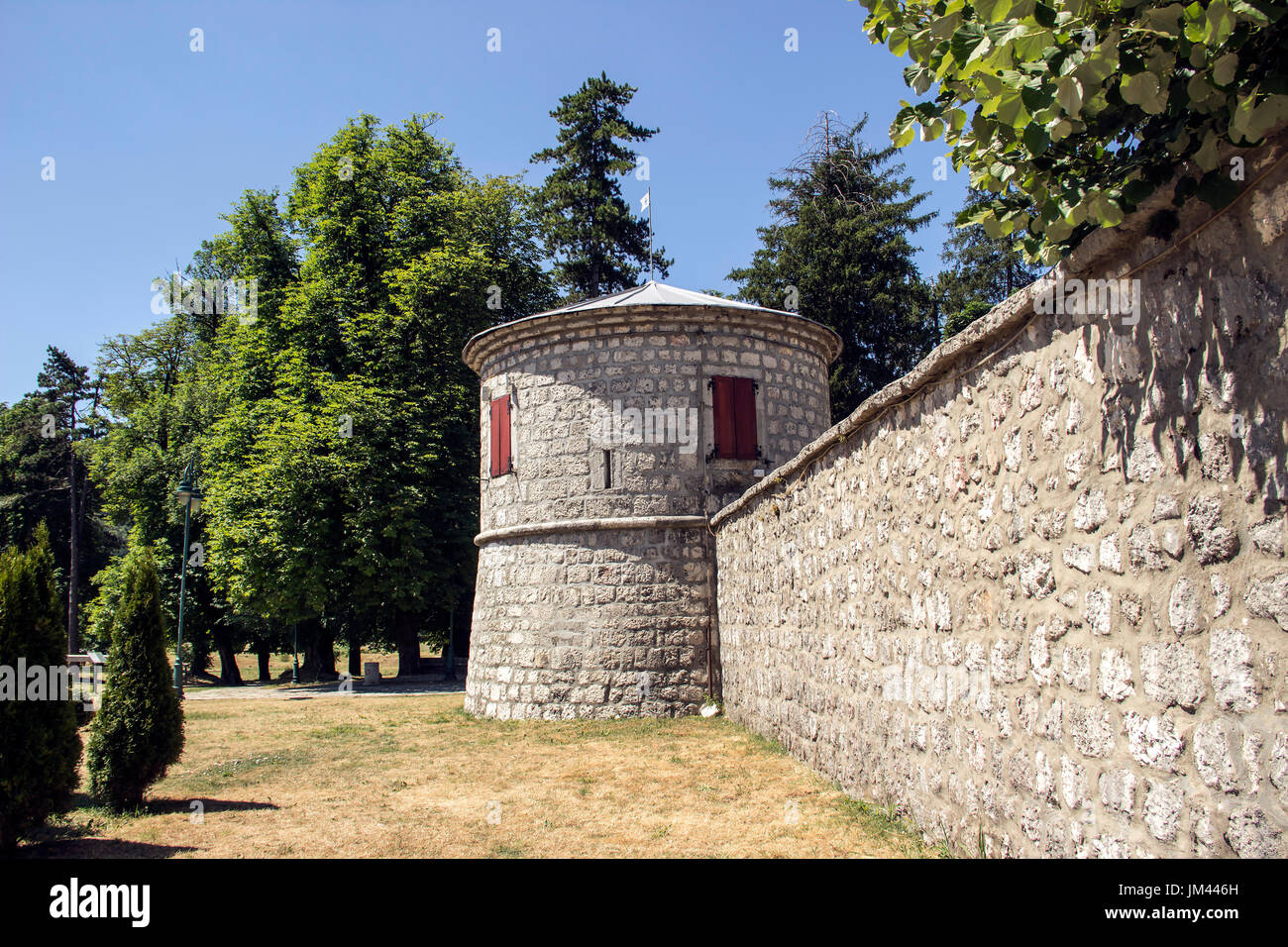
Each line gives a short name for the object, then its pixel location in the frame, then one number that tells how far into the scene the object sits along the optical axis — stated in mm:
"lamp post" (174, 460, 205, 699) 17961
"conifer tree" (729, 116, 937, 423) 26375
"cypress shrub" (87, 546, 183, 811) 7137
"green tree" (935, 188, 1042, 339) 27438
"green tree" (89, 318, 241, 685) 25188
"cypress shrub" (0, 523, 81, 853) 5543
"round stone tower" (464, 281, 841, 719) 12016
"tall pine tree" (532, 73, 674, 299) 30094
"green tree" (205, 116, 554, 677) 19859
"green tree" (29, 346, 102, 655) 27469
